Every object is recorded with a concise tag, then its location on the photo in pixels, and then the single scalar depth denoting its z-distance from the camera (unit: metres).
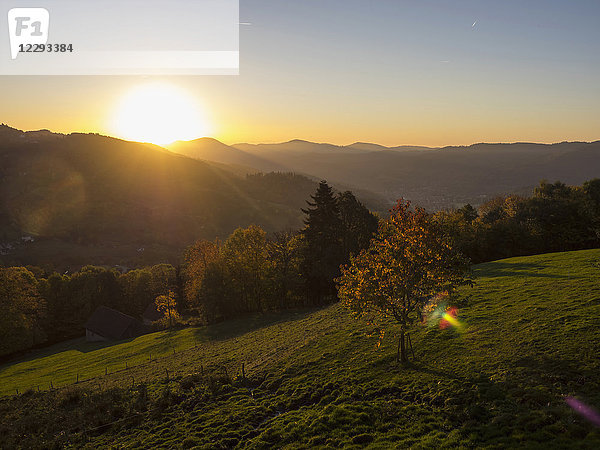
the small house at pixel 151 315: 96.31
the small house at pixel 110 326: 82.88
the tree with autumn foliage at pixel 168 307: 78.44
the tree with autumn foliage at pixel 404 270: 24.69
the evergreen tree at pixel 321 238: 69.31
